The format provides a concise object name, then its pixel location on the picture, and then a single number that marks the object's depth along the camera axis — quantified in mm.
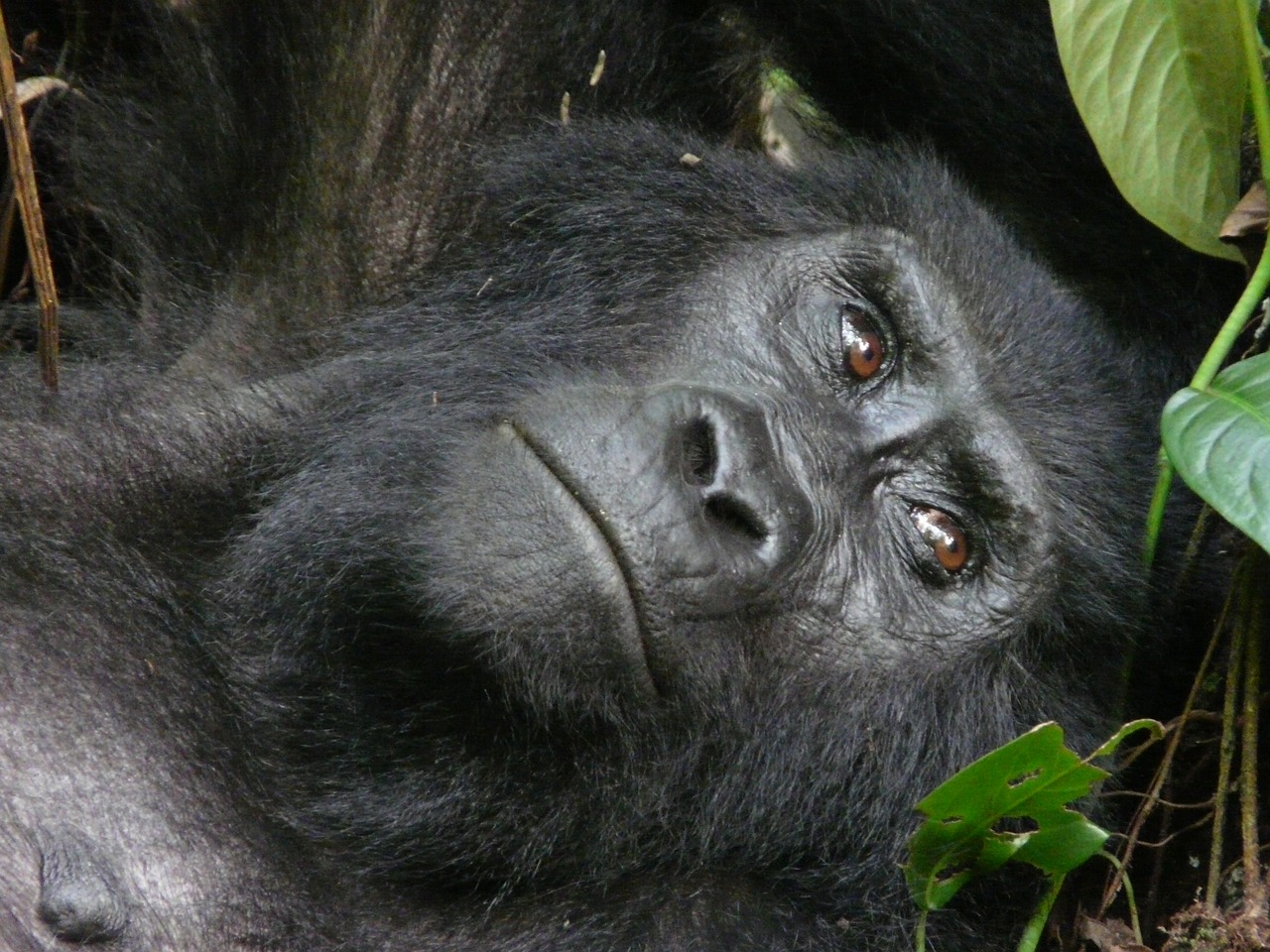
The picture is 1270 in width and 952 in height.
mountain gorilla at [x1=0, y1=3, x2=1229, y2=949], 4676
